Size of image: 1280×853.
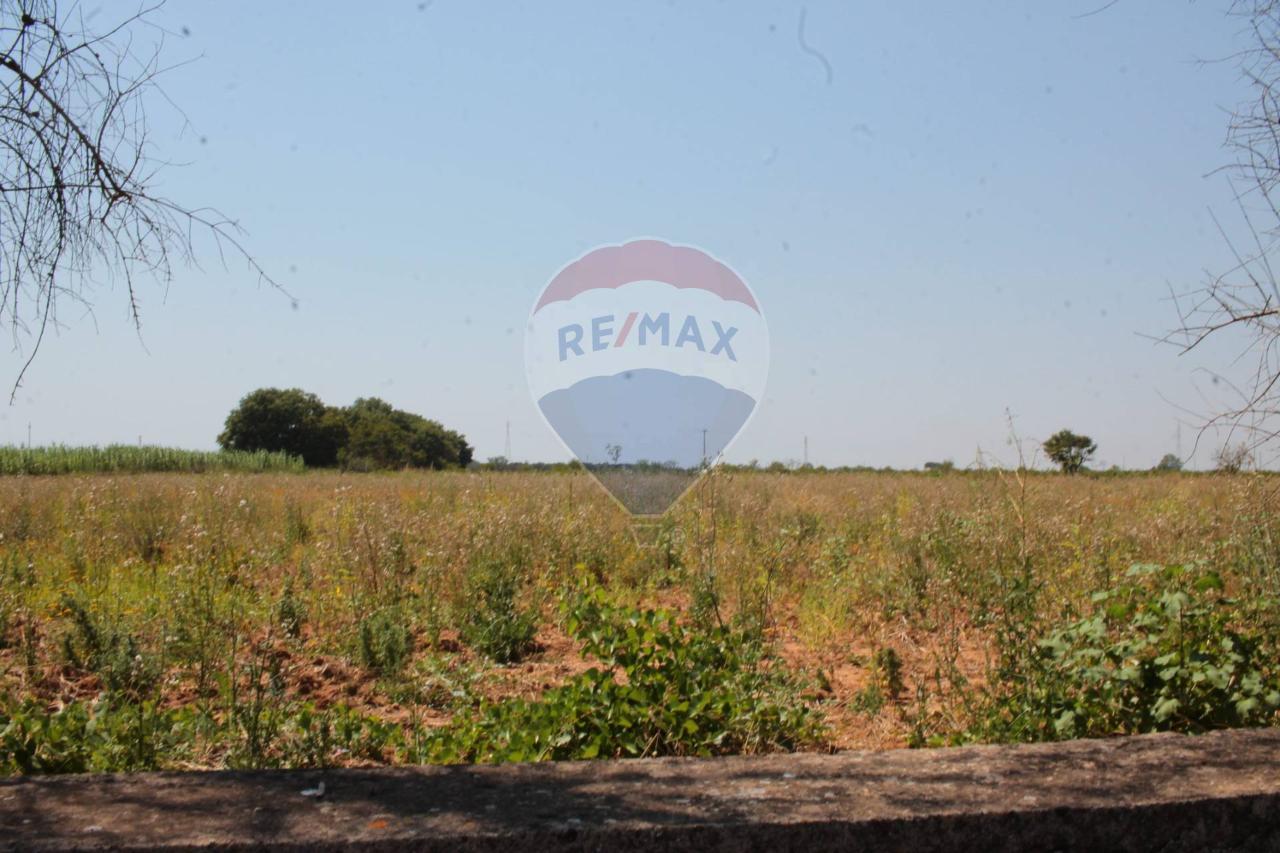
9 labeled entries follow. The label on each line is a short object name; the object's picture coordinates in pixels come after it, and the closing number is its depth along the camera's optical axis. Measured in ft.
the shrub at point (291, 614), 18.07
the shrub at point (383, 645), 16.12
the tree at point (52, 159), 11.78
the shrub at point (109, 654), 14.76
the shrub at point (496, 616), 17.71
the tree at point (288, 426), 146.51
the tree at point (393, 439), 115.14
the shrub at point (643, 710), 11.29
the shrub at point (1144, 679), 10.91
